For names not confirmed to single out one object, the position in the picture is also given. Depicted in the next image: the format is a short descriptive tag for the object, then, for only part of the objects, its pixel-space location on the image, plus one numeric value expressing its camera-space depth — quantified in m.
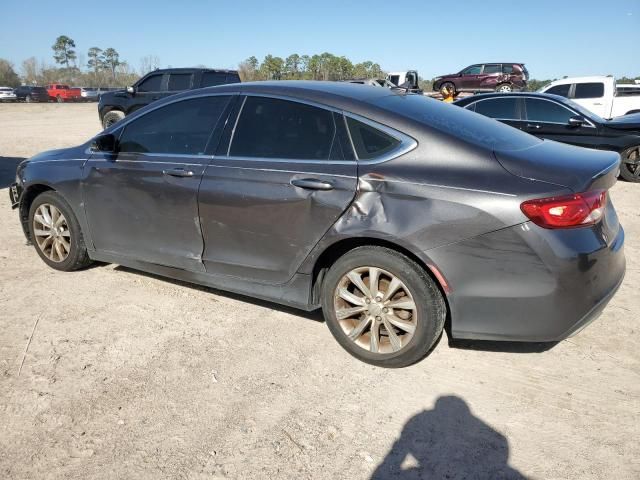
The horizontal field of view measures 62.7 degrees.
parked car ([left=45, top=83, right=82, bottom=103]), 48.78
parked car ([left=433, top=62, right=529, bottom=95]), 25.34
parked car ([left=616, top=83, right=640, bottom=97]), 15.89
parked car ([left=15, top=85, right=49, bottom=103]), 46.94
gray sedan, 2.72
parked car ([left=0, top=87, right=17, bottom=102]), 44.62
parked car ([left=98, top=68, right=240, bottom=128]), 13.79
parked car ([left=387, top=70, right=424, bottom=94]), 29.96
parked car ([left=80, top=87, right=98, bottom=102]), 51.75
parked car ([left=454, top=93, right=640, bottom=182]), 8.82
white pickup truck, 14.46
